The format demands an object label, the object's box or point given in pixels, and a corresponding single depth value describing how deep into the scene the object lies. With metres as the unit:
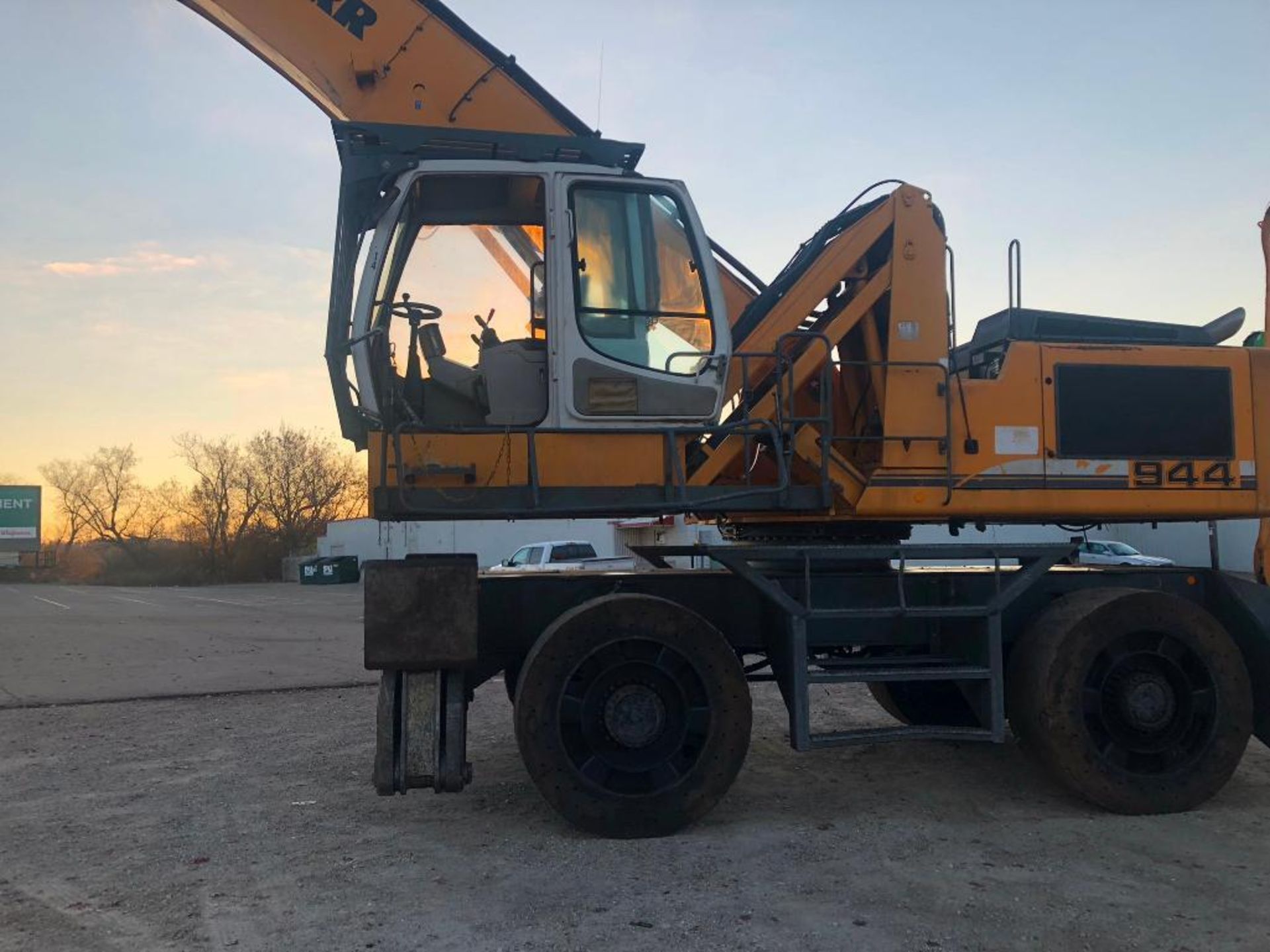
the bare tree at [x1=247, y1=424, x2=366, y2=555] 70.69
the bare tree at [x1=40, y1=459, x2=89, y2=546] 85.88
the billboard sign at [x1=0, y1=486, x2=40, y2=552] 70.88
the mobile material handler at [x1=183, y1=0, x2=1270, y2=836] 5.51
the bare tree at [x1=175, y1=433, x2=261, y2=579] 71.25
